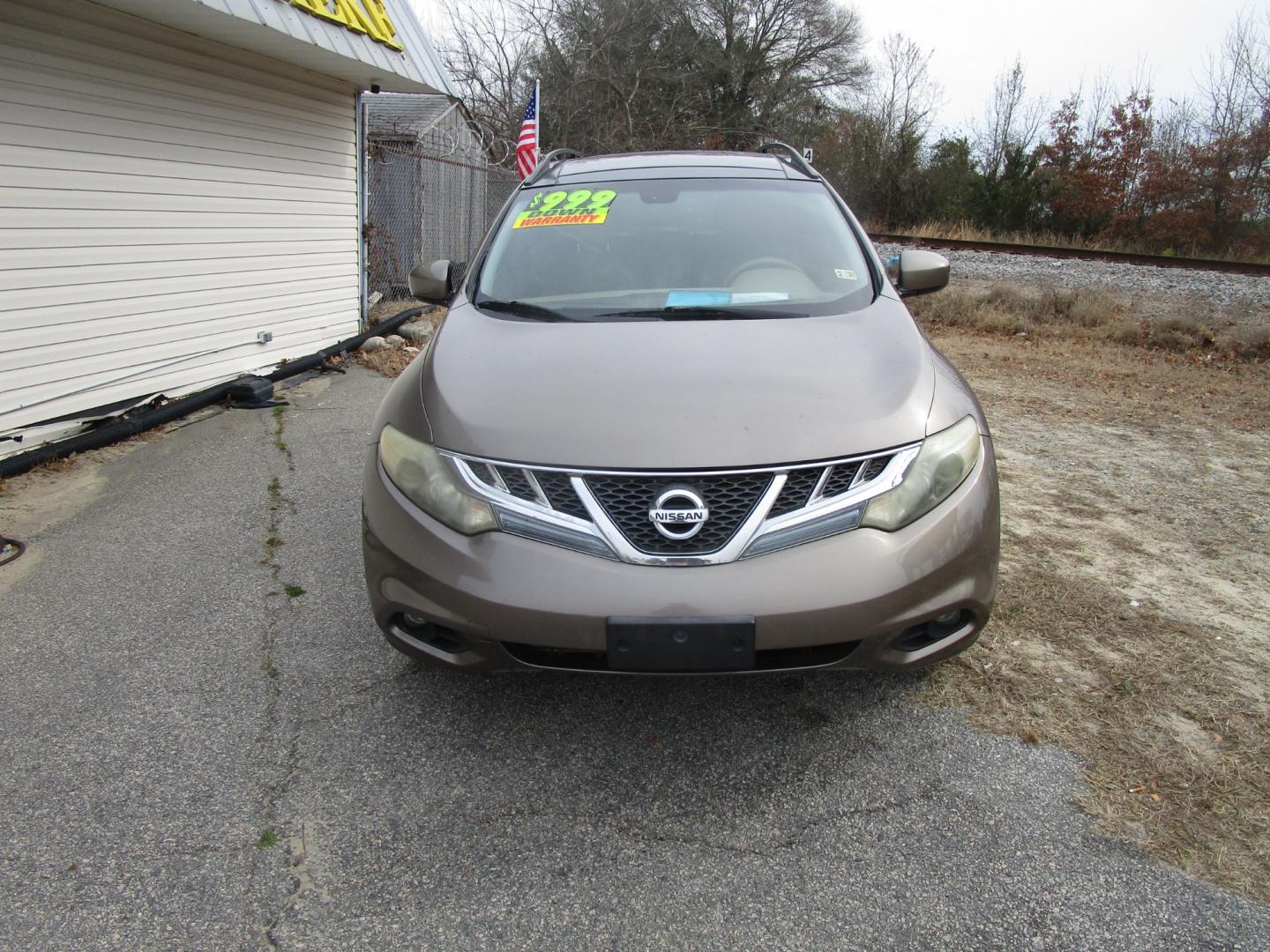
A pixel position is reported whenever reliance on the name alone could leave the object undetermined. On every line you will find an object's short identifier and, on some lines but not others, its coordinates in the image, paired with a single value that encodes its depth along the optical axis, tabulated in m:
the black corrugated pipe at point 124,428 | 5.01
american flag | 11.70
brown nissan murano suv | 2.09
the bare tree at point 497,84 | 24.69
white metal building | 5.32
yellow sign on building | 6.75
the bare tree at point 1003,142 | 29.28
